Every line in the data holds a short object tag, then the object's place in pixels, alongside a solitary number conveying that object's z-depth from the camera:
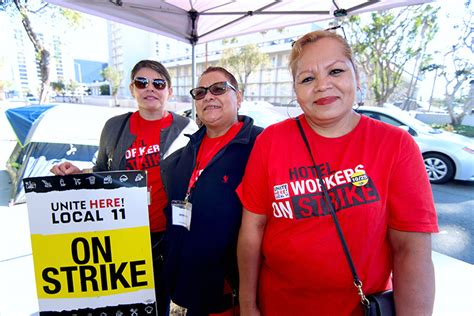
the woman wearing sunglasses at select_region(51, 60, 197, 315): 1.96
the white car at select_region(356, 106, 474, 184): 6.02
